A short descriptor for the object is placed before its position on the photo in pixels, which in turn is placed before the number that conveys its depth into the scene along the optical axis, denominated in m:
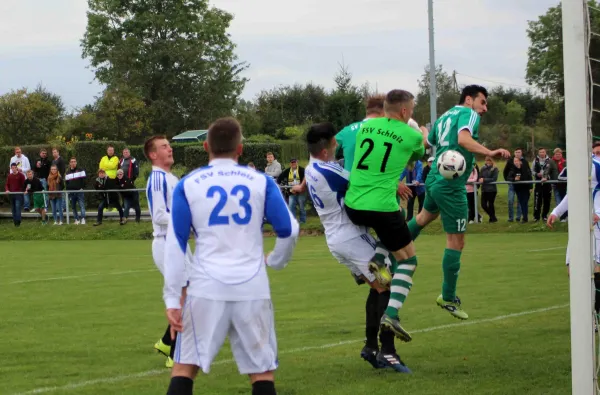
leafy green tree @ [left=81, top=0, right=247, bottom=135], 68.56
